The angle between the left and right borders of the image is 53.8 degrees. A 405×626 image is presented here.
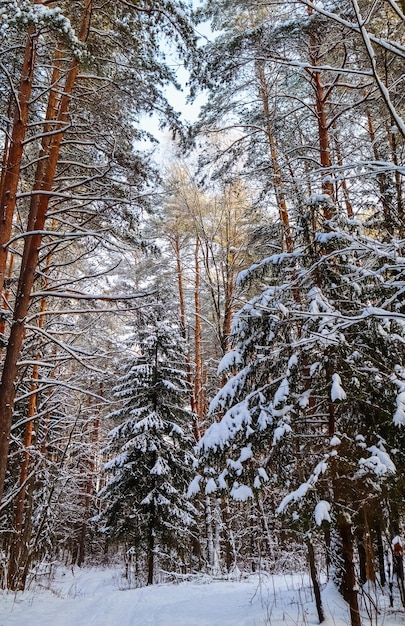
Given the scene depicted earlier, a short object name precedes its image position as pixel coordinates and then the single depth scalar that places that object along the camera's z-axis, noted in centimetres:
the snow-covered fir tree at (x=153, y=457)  983
